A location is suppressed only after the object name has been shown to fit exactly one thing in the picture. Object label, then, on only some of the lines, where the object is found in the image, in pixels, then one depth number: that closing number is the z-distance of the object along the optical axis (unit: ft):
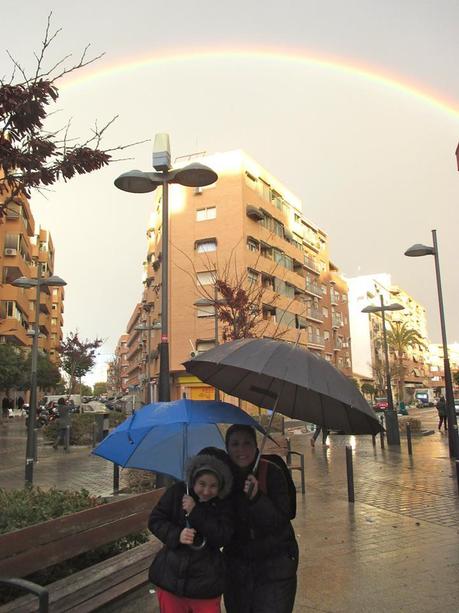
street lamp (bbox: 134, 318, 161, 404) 133.74
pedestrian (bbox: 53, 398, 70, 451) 62.18
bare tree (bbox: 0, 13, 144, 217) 14.48
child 9.18
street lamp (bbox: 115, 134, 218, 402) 28.25
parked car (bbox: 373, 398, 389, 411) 175.16
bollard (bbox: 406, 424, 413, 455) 51.72
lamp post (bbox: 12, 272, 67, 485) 34.63
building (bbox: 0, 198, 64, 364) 150.82
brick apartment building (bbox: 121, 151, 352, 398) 155.63
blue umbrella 12.21
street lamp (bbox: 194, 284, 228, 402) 90.74
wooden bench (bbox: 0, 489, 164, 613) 11.76
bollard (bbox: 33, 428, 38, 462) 43.94
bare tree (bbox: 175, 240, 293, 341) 89.71
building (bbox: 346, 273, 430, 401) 308.60
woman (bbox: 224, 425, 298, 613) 9.71
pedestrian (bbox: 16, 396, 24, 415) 195.37
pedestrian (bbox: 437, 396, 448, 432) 88.63
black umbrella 10.28
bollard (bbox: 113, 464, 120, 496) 32.24
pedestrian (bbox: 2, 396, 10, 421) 137.69
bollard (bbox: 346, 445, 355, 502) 30.04
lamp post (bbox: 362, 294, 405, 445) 61.46
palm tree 221.87
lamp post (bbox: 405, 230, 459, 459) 47.69
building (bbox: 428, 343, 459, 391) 475.27
